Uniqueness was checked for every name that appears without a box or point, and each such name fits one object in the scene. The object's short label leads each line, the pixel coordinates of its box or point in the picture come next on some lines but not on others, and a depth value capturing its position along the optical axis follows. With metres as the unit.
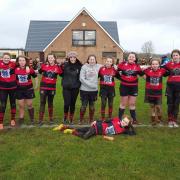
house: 21.78
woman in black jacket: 4.99
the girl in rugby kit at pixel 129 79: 4.92
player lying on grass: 4.35
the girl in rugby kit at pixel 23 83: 4.83
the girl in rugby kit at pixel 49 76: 4.97
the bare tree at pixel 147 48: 37.12
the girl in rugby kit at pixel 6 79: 4.76
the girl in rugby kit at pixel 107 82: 5.05
